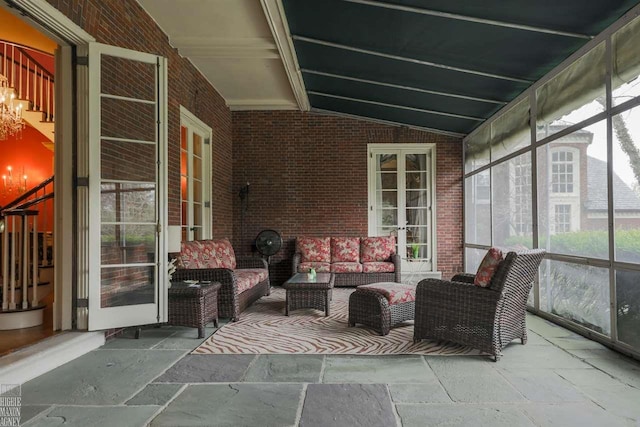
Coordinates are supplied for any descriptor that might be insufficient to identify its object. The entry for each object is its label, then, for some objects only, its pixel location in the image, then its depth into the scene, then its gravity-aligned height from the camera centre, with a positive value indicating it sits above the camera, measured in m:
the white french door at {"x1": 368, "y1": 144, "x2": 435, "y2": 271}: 8.09 +0.47
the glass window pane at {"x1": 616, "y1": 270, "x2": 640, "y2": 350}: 3.31 -0.70
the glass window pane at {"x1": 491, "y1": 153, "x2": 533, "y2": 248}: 5.34 +0.22
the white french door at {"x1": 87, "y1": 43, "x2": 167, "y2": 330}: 3.62 +0.31
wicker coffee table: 4.87 -0.86
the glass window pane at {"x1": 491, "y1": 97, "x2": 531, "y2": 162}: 5.39 +1.19
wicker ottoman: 4.09 -0.85
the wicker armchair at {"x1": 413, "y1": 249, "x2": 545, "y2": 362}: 3.36 -0.74
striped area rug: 3.62 -1.10
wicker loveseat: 4.57 -0.60
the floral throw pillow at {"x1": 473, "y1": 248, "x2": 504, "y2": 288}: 3.44 -0.39
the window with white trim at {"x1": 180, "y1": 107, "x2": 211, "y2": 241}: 6.13 +0.67
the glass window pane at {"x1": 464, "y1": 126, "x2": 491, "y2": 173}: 6.84 +1.19
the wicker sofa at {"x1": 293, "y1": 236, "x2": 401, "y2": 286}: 7.07 -0.67
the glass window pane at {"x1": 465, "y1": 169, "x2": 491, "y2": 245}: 6.82 +0.17
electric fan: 7.80 -0.42
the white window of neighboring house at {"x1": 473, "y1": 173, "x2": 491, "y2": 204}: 6.80 +0.51
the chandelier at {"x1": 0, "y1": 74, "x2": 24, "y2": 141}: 5.44 +1.46
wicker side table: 4.04 -0.81
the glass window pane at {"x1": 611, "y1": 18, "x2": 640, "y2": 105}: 3.32 +1.24
